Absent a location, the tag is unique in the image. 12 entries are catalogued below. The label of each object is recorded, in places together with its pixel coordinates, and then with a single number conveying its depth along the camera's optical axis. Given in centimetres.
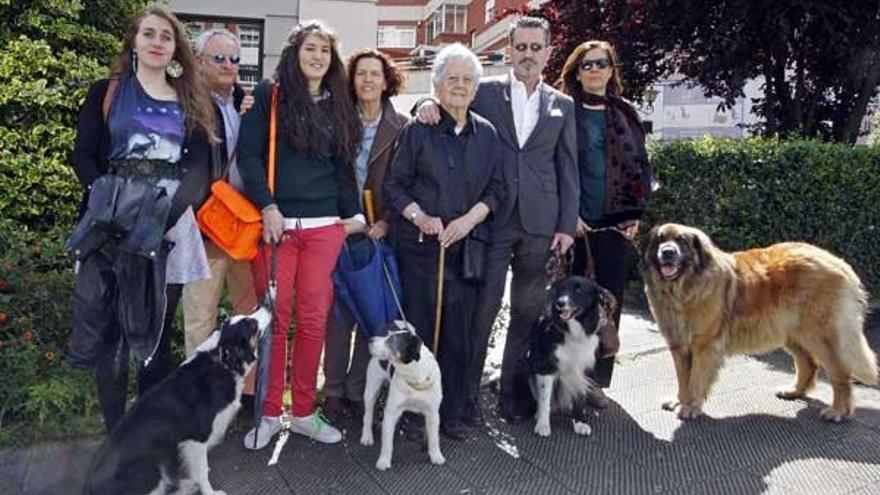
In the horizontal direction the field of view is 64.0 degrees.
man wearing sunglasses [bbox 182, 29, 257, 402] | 388
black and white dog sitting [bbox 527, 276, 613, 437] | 413
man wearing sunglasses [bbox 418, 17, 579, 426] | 410
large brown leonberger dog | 441
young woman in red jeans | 367
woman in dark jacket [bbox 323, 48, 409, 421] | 411
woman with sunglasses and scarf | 450
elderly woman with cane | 383
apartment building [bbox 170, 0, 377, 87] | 1008
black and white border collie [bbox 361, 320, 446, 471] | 365
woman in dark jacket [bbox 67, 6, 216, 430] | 325
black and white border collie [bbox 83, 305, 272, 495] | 307
